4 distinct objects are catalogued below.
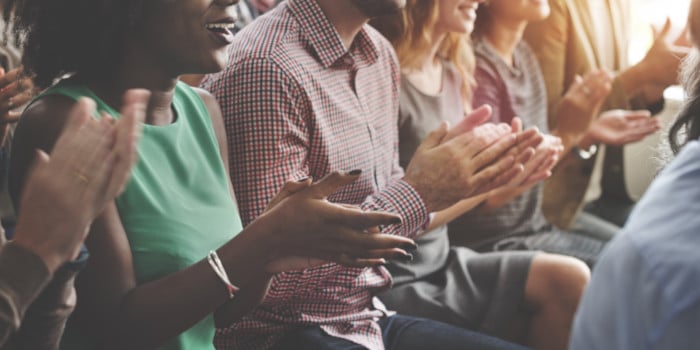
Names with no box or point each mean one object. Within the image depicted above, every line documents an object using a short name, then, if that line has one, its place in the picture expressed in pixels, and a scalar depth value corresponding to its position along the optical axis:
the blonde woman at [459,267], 2.22
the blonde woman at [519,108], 2.65
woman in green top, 1.63
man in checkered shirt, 1.92
